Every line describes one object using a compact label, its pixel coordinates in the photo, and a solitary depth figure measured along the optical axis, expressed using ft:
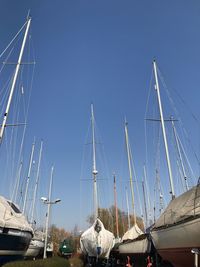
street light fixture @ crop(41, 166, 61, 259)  66.77
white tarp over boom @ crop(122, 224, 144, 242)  63.96
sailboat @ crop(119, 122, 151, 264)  43.62
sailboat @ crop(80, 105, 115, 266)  54.39
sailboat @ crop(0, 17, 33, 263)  30.09
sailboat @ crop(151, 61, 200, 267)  21.80
